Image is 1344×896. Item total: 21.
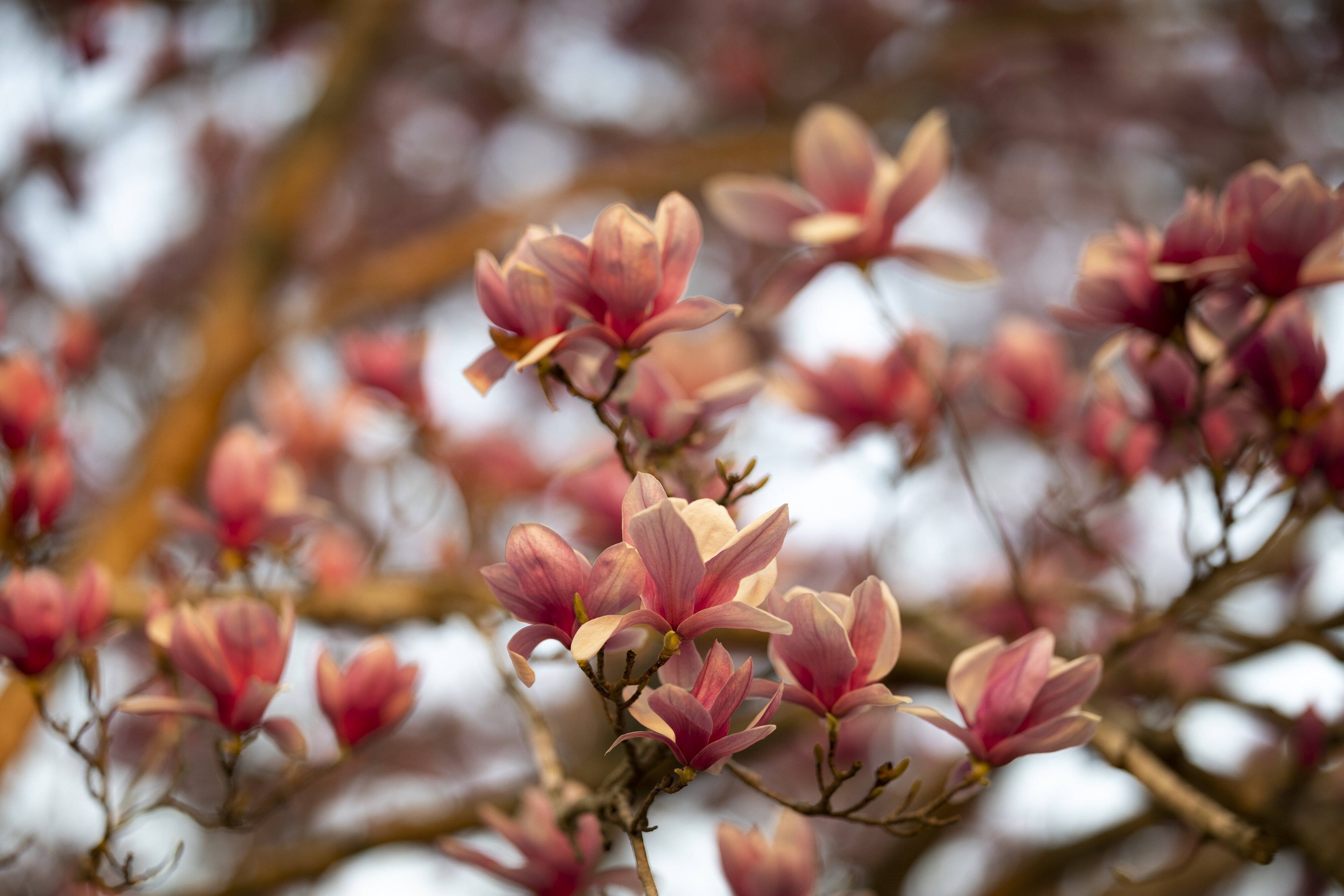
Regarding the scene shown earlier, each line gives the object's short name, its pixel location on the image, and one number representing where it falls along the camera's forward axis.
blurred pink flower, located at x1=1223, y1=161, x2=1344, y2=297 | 2.42
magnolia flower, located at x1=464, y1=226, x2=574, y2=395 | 2.36
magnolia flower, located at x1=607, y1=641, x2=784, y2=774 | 2.28
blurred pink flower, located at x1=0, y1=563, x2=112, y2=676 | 2.45
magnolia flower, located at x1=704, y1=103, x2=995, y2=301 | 2.51
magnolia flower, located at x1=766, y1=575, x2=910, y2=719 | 2.30
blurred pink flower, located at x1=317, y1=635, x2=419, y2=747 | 2.46
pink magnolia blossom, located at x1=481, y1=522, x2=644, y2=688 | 2.28
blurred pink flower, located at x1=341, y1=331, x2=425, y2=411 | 2.78
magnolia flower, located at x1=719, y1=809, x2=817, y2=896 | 2.40
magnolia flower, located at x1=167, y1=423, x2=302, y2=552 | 2.58
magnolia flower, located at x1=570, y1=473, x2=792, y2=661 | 2.27
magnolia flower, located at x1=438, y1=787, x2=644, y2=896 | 2.43
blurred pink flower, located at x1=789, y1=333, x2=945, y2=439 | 2.67
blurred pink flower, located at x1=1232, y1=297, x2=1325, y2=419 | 2.48
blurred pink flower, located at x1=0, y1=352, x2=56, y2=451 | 2.58
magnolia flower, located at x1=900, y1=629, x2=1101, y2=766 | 2.34
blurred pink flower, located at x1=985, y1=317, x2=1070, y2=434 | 2.72
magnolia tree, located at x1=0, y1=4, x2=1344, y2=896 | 2.31
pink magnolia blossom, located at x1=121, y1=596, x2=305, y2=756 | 2.40
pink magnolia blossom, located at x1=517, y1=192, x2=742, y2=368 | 2.35
